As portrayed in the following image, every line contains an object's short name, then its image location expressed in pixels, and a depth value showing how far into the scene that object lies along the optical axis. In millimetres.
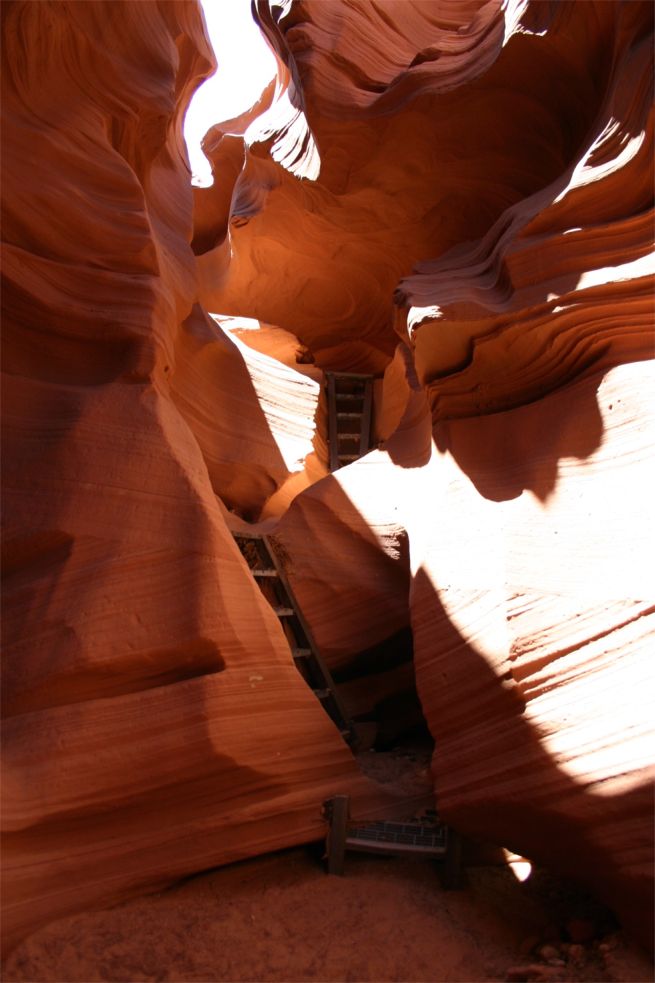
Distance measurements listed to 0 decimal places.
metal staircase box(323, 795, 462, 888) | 4473
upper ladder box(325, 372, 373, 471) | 8898
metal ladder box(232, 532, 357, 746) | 5633
